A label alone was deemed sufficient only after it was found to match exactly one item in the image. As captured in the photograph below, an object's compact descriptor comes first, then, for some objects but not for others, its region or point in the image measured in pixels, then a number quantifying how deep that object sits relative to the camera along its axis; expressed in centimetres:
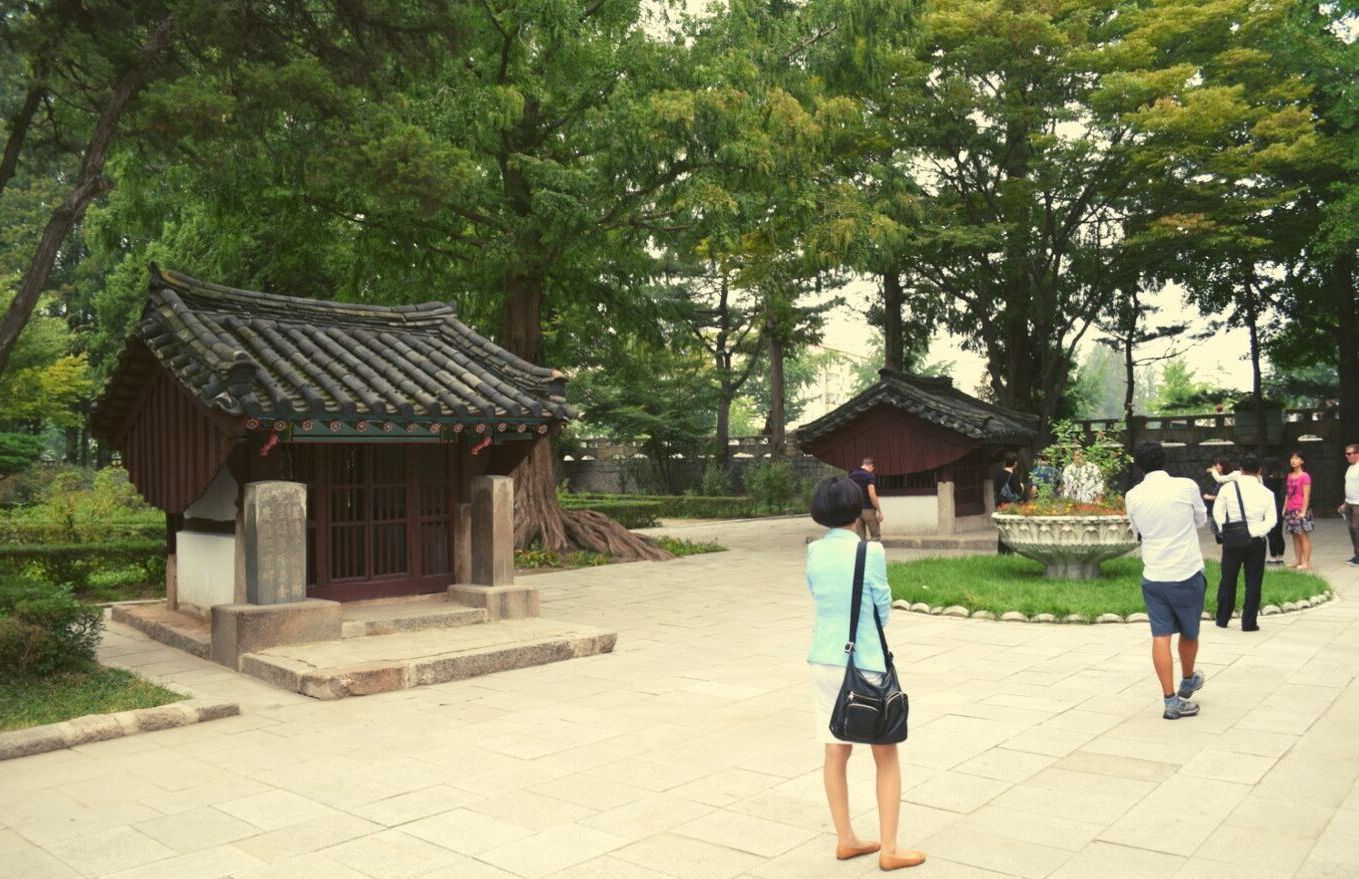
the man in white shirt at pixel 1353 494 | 1491
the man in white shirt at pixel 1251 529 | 934
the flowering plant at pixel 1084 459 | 1345
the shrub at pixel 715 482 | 3534
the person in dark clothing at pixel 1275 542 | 1521
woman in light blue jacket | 429
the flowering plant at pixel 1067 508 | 1278
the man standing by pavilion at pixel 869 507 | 1597
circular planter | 1249
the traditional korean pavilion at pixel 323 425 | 912
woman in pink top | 1445
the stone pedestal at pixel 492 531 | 1075
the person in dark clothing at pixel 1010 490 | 1616
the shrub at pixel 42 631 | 761
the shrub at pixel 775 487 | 3341
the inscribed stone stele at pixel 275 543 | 900
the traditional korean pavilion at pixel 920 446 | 1920
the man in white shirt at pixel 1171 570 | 667
